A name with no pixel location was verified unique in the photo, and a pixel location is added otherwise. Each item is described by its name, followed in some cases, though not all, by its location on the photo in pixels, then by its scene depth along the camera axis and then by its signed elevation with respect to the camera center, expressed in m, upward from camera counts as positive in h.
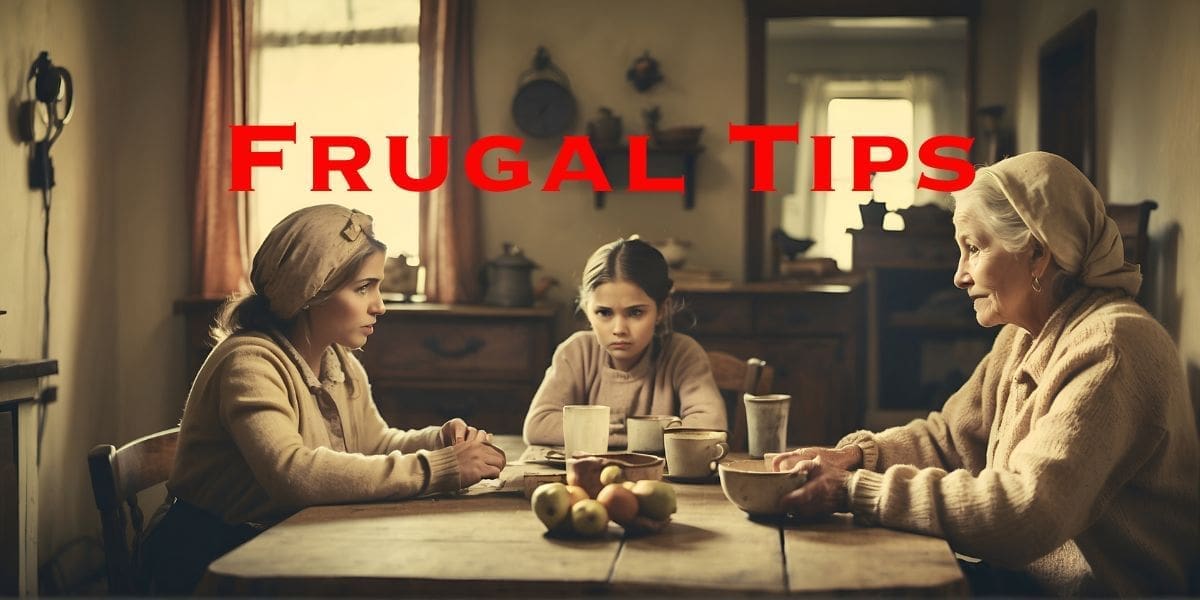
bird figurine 5.38 +0.20
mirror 5.49 +0.93
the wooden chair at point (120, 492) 2.12 -0.40
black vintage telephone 4.38 +0.66
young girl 3.06 -0.18
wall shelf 5.44 +0.57
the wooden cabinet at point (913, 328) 5.11 -0.18
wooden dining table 1.53 -0.39
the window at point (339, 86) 5.56 +0.96
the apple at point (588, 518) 1.75 -0.35
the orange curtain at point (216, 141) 5.39 +0.67
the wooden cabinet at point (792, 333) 4.98 -0.19
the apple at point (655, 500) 1.79 -0.33
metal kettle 5.13 +0.03
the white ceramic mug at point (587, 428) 2.41 -0.29
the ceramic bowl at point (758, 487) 1.89 -0.33
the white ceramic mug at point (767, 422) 2.48 -0.29
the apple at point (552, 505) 1.75 -0.33
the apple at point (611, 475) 1.93 -0.32
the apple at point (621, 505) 1.78 -0.34
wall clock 5.44 +0.86
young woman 2.07 -0.26
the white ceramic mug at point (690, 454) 2.27 -0.33
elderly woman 1.81 -0.24
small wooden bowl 1.96 -0.31
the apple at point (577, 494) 1.84 -0.33
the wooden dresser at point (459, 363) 4.99 -0.33
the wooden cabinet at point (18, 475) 3.01 -0.51
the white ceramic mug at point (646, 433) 2.54 -0.32
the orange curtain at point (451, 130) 5.40 +0.73
